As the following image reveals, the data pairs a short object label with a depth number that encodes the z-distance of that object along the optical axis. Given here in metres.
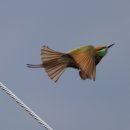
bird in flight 5.59
